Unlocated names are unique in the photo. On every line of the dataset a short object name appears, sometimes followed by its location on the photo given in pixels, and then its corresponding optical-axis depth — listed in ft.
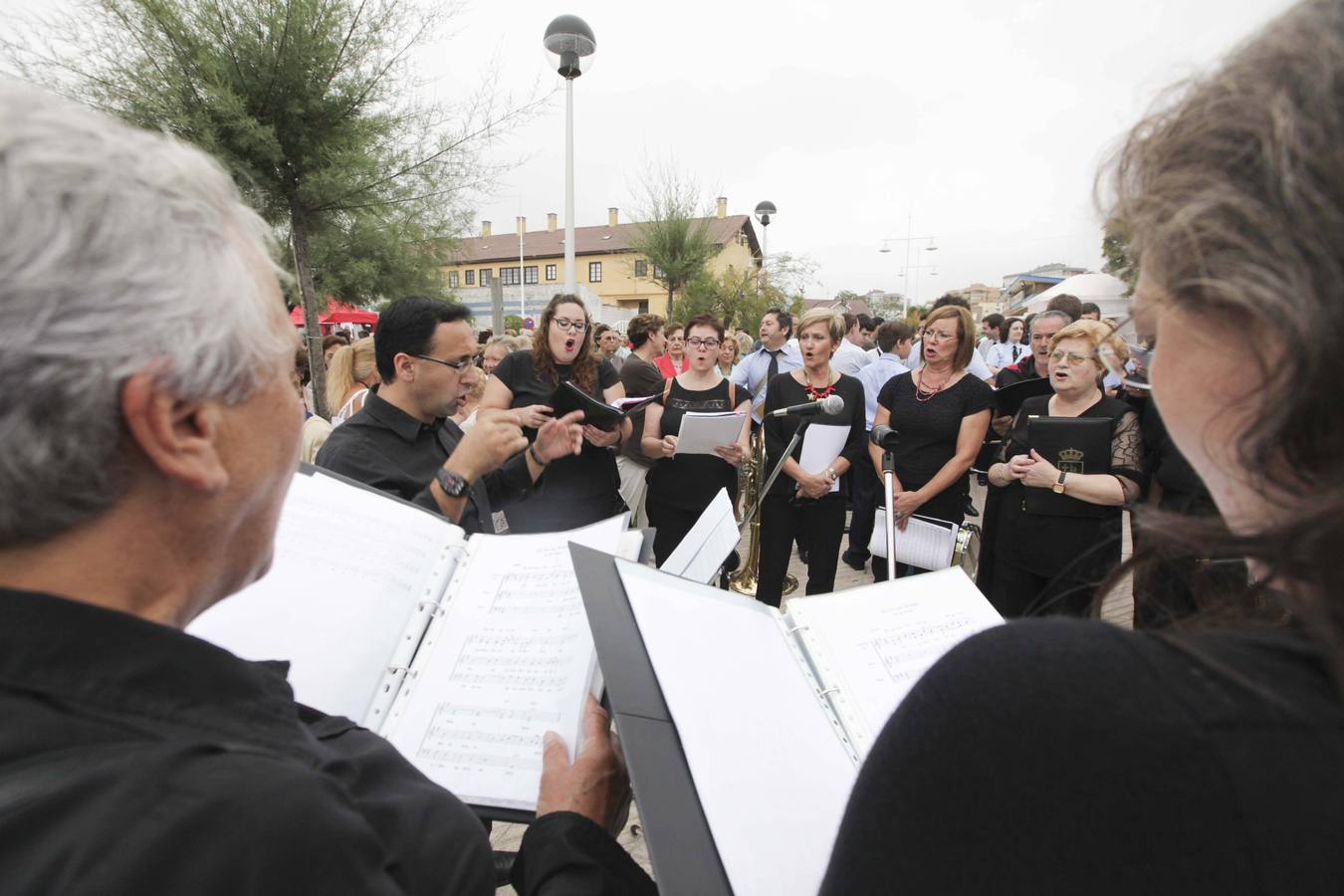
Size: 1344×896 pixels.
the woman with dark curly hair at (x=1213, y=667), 1.46
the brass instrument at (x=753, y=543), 15.19
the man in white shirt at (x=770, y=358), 21.42
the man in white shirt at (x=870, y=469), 19.15
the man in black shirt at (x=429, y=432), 7.43
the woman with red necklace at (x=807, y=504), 13.69
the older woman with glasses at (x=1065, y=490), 10.34
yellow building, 153.07
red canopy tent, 60.18
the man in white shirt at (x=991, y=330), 34.18
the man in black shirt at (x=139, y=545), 1.80
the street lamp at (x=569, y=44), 22.31
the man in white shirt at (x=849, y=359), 23.38
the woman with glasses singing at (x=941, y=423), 12.71
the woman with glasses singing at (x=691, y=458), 13.79
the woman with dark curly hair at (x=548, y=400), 11.60
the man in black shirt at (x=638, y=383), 15.07
